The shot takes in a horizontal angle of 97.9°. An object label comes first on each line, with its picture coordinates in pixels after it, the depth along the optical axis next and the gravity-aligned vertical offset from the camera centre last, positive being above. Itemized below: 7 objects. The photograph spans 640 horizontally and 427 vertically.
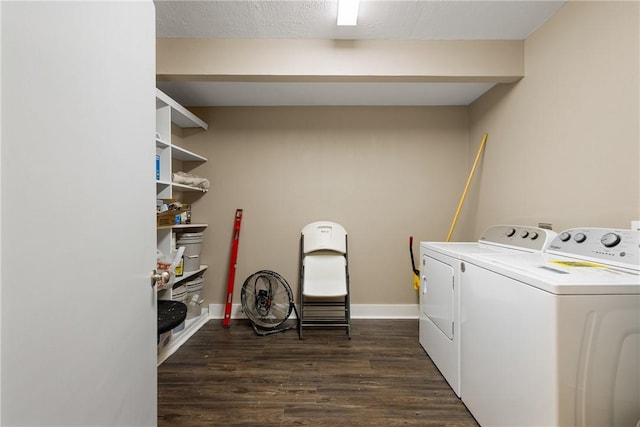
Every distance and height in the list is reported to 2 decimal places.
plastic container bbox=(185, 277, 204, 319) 2.65 -0.81
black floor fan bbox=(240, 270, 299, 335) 2.63 -0.85
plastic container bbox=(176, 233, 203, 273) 2.58 -0.33
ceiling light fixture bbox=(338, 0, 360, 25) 1.60 +1.20
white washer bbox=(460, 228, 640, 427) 0.95 -0.45
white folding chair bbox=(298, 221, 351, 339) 2.61 -0.56
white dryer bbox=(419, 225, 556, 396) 1.68 -0.48
